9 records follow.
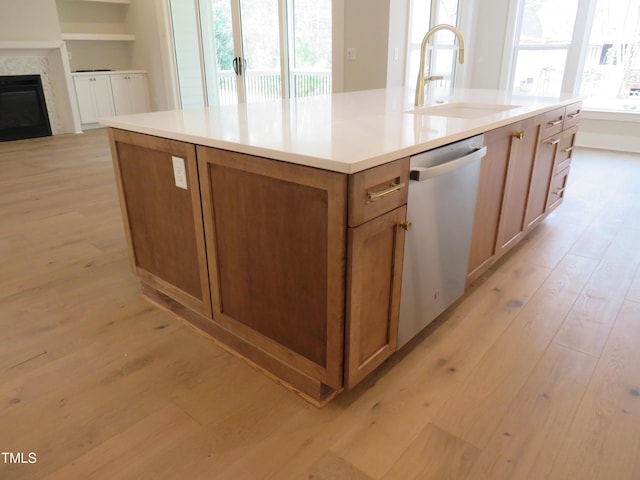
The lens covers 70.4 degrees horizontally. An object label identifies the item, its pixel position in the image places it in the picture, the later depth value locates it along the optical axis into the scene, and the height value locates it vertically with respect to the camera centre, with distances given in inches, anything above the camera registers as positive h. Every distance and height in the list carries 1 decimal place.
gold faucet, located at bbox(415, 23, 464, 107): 87.2 -0.2
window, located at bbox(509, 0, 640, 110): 208.1 +7.6
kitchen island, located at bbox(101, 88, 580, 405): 52.2 -19.3
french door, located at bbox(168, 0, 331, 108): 203.8 +8.1
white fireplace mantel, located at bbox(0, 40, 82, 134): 234.5 -3.7
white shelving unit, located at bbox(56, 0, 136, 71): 269.6 +19.9
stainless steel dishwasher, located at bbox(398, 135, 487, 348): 61.1 -22.8
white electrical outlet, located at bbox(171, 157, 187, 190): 65.7 -14.6
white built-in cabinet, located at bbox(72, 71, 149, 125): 260.2 -15.1
